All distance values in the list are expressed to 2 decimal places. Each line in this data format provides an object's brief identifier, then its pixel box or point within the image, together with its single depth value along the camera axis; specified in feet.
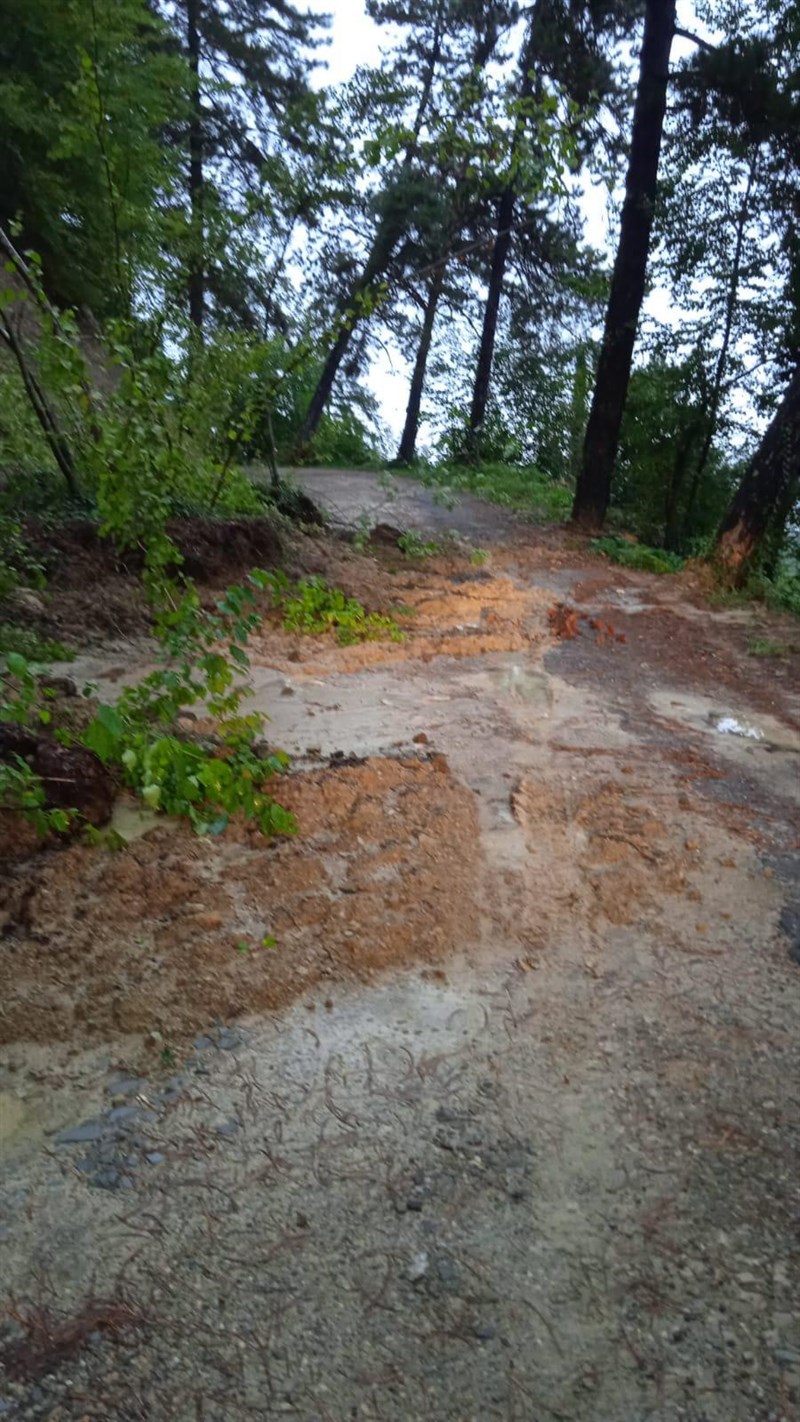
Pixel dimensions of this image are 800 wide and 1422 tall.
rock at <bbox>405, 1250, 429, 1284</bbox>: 5.97
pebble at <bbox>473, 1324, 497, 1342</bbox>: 5.60
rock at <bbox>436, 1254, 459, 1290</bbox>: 5.94
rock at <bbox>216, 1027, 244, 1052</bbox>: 7.88
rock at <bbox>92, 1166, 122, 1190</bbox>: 6.48
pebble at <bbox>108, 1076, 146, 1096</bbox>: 7.33
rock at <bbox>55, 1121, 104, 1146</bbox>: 6.81
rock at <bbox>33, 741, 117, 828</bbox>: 10.75
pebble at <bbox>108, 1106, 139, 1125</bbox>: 7.06
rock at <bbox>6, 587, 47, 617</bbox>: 18.24
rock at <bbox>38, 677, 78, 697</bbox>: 13.97
